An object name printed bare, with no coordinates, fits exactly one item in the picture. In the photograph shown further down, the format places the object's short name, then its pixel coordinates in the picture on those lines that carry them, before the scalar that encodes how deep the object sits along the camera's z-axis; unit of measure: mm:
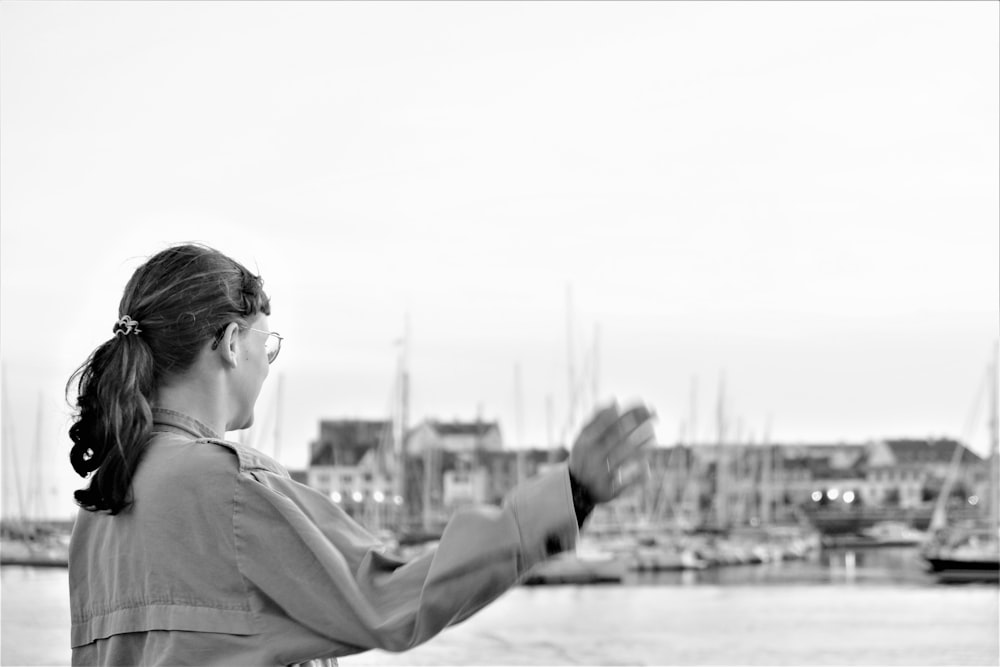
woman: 2683
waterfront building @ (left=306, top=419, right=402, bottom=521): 132922
